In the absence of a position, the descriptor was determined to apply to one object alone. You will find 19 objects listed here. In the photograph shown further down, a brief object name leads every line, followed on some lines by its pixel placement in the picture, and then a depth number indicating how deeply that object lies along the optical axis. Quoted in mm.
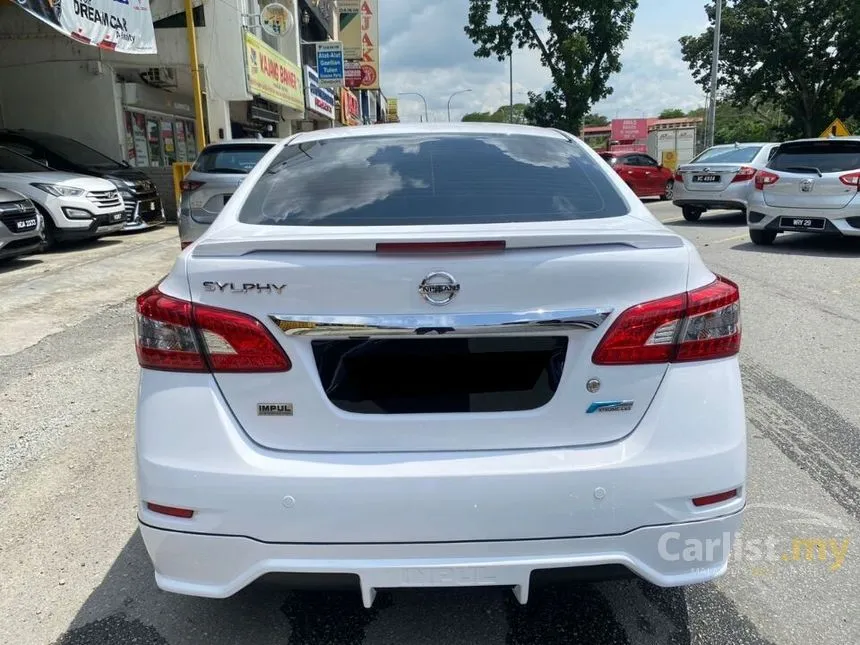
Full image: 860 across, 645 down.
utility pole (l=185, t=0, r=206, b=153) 14844
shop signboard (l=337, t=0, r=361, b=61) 41750
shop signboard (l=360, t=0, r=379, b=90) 41334
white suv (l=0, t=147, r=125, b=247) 10719
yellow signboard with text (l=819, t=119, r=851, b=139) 21469
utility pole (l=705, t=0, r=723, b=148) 28016
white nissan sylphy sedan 1949
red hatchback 20484
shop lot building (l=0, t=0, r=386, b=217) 15711
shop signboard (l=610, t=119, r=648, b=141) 54656
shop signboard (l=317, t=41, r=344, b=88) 28375
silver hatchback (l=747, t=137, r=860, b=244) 10008
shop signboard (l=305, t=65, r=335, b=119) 25141
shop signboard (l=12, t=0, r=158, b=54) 11164
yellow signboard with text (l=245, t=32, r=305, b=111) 16859
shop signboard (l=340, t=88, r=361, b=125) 35250
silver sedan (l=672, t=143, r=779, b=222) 13883
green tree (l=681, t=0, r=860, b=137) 34156
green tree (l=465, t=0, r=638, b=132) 32000
